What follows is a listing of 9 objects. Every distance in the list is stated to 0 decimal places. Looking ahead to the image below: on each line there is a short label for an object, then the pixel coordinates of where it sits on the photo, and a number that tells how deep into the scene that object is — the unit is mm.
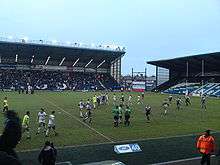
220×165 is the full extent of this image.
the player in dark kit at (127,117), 18062
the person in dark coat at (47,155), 8127
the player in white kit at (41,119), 15386
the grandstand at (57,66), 51712
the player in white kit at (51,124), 14876
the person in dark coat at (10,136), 2402
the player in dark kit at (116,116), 17808
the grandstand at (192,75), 48362
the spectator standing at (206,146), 8950
